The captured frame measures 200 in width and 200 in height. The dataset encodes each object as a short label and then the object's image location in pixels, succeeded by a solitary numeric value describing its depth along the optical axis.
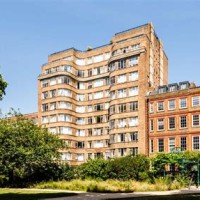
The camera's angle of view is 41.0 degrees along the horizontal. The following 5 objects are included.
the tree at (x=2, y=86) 18.70
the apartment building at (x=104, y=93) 48.55
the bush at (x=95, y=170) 35.73
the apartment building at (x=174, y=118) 43.21
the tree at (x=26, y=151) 26.88
